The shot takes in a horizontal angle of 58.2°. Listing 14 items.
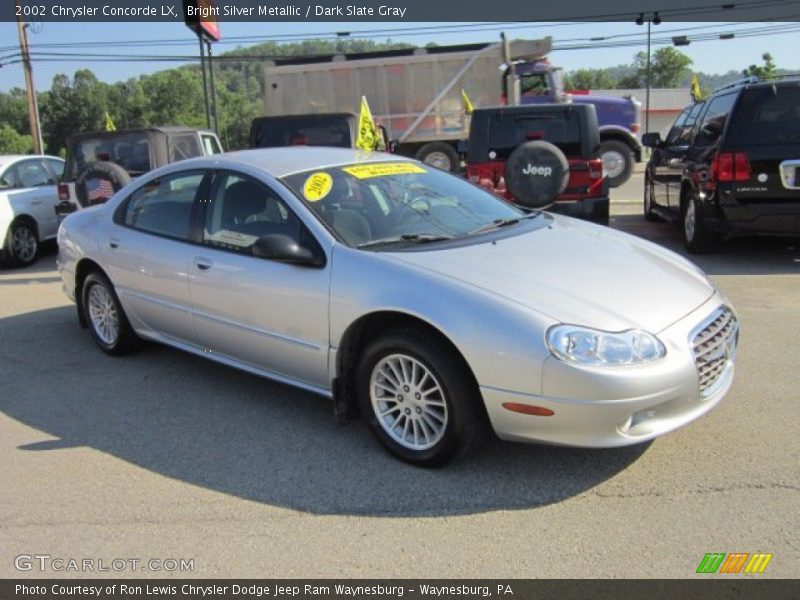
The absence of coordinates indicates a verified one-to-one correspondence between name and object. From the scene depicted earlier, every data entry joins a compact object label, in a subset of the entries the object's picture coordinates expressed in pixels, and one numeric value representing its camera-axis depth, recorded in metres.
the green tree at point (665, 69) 95.38
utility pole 26.03
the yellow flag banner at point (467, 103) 16.61
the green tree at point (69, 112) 81.88
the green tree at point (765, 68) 53.06
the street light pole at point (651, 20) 31.91
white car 9.73
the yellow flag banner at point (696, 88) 20.55
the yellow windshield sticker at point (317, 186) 4.09
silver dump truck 16.84
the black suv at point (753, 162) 7.34
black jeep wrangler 8.34
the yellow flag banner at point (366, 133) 10.73
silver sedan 3.09
